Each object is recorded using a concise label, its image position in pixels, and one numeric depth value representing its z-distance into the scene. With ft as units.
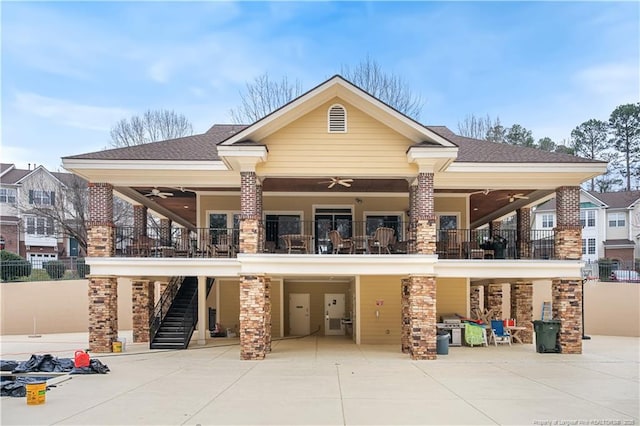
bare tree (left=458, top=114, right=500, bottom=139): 133.90
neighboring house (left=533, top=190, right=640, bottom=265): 156.66
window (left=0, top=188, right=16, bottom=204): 143.74
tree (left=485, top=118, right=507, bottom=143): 138.00
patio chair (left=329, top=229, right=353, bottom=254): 59.77
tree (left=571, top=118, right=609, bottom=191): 168.76
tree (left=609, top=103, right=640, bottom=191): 163.32
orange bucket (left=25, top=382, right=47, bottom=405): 34.14
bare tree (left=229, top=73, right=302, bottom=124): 116.78
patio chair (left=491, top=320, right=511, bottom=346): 68.59
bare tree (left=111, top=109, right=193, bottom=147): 119.65
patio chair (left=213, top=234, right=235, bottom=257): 62.95
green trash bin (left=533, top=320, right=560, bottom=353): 59.31
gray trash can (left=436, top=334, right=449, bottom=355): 59.16
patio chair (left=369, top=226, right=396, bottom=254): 59.47
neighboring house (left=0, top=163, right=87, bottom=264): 136.56
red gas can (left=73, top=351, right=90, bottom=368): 45.50
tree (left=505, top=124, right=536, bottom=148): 153.38
